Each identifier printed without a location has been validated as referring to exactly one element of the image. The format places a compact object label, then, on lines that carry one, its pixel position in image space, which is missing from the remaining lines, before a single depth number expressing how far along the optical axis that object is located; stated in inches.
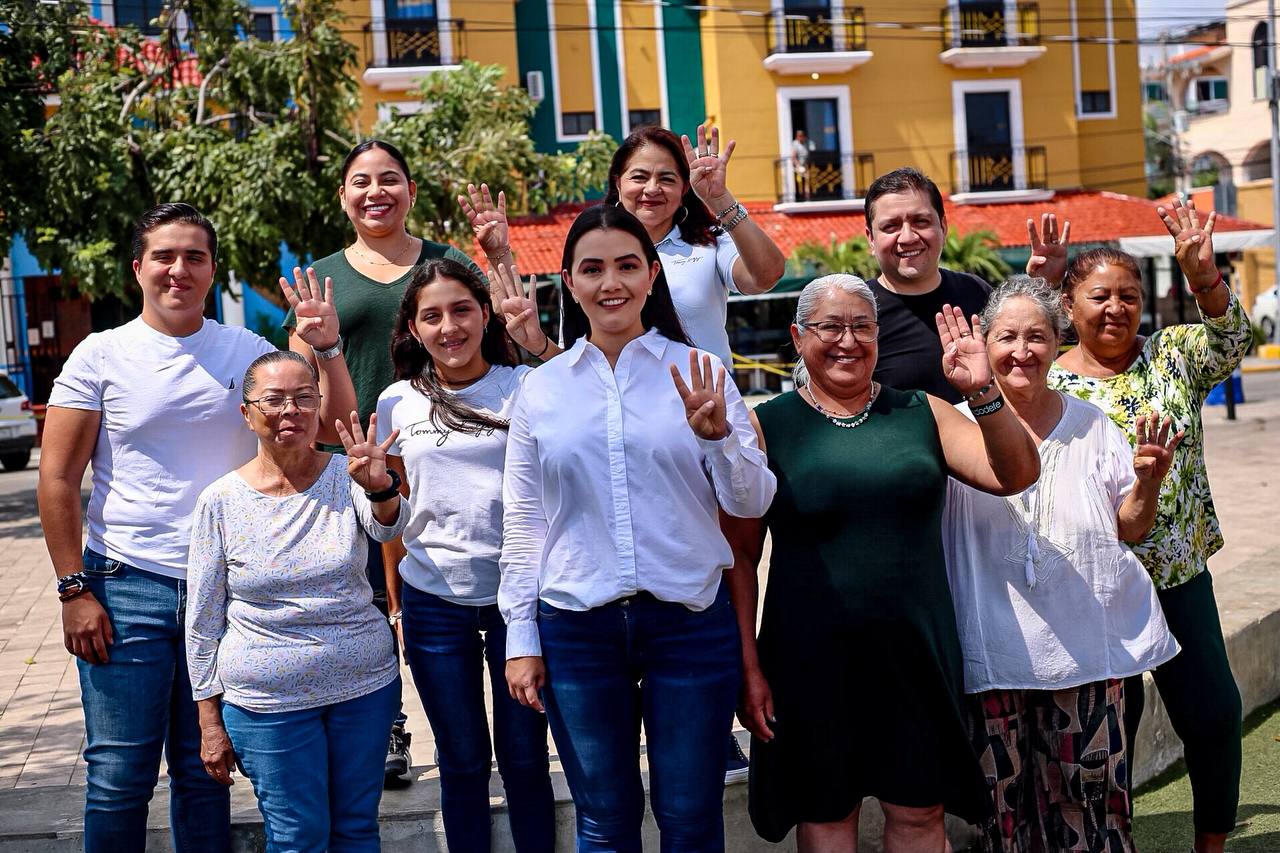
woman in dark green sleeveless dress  133.6
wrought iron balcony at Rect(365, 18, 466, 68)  950.4
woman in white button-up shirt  128.2
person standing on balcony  1001.5
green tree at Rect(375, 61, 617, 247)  564.4
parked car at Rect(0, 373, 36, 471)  759.7
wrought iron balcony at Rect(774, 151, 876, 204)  1013.2
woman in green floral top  154.3
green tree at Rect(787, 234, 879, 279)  886.4
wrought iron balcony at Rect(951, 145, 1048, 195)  1061.8
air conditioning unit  986.1
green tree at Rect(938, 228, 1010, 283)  892.0
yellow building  984.9
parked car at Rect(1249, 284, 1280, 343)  1311.5
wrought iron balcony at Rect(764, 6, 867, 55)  1019.9
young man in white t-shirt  144.5
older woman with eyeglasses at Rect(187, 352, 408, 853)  135.9
